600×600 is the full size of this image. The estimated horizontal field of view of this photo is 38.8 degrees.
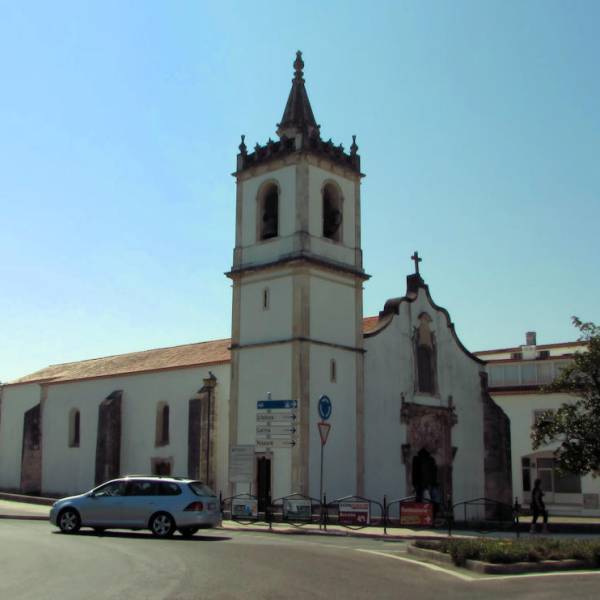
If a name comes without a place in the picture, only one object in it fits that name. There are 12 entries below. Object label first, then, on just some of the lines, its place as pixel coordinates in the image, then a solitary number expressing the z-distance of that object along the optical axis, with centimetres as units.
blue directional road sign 2514
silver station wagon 1966
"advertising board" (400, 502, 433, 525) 2350
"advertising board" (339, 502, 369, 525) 2366
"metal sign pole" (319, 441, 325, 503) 2874
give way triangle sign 2523
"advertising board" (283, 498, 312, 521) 2491
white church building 3025
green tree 2620
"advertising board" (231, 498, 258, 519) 2547
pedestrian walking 2453
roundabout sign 2672
